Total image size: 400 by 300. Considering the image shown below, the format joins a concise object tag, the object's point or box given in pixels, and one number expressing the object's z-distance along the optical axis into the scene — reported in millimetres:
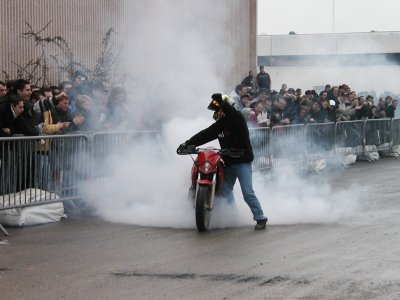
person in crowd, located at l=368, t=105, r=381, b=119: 22817
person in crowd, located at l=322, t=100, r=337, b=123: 19844
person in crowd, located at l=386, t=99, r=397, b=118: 24016
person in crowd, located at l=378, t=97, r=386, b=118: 23625
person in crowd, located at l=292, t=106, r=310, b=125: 18352
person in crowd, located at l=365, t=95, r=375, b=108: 22839
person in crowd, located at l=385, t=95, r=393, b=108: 24150
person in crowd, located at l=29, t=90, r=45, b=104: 12844
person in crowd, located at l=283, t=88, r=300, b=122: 18375
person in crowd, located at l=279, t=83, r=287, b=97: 19828
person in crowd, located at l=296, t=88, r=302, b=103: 19994
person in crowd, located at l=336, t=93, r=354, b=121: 21077
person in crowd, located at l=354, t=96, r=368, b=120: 22094
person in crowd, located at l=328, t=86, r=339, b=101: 21511
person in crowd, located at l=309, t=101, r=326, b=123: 19297
